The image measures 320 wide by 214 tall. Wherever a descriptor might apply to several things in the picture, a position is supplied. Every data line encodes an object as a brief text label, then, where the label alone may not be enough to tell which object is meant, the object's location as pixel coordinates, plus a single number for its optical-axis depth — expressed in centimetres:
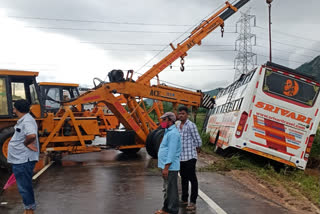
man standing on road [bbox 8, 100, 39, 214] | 351
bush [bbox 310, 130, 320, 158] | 969
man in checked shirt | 416
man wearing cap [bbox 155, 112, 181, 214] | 366
